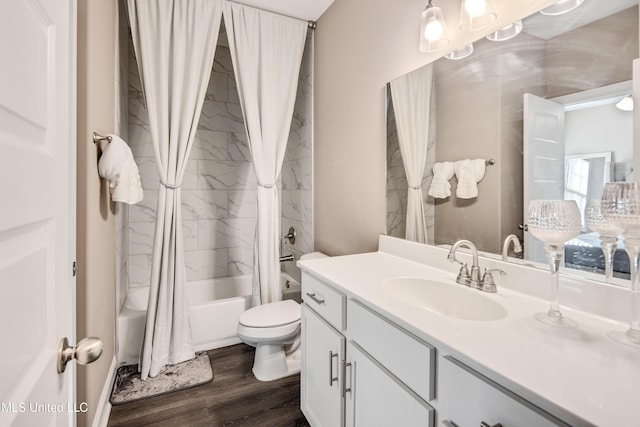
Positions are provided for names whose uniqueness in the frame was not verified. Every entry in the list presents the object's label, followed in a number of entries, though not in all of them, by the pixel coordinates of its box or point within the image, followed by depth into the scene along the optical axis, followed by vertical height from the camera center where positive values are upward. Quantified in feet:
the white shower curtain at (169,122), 6.56 +1.97
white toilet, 6.18 -2.58
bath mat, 5.89 -3.57
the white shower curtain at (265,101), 7.53 +2.79
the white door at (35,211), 1.38 -0.01
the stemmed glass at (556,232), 2.81 -0.21
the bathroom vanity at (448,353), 1.89 -1.08
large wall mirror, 2.98 +1.04
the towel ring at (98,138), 4.41 +1.08
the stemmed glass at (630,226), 2.42 -0.12
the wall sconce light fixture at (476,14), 3.98 +2.63
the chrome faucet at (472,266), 3.78 -0.71
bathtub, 6.91 -2.69
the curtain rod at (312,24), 8.49 +5.23
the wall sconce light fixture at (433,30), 4.52 +2.75
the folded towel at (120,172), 4.75 +0.63
